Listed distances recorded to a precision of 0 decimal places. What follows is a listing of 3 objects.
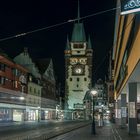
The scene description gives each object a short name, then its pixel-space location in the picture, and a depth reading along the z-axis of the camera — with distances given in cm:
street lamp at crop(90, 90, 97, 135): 2239
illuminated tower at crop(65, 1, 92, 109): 9492
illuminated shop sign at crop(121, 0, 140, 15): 859
